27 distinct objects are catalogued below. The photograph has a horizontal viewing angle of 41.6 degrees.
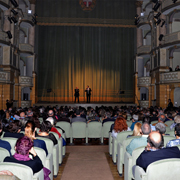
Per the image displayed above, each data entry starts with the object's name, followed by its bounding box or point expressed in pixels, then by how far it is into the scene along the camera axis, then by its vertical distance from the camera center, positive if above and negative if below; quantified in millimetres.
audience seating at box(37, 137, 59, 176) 4374 -1077
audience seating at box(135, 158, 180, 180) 2855 -900
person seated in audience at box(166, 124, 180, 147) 3855 -755
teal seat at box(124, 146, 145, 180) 3658 -1086
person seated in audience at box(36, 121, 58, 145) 4567 -667
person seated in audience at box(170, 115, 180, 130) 5487 -539
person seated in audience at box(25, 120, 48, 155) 4266 -609
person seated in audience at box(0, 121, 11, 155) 3842 -802
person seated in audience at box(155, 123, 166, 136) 4527 -604
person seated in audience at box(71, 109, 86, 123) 8281 -815
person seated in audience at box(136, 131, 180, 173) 3049 -735
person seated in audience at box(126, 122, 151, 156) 4031 -736
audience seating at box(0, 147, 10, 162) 3434 -833
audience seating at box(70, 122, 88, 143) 7759 -1138
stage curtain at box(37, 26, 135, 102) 23609 +3675
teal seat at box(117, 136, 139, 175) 4554 -1143
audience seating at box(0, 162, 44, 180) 2664 -840
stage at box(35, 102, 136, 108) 19125 -675
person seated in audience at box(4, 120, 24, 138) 4559 -663
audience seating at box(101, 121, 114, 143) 7773 -1097
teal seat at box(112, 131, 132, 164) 5379 -937
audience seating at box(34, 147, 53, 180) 3632 -1027
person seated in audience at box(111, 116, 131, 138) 5699 -708
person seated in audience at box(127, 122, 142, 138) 4577 -640
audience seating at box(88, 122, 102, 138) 7809 -1141
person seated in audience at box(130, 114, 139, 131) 7086 -666
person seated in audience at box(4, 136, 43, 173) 2883 -725
